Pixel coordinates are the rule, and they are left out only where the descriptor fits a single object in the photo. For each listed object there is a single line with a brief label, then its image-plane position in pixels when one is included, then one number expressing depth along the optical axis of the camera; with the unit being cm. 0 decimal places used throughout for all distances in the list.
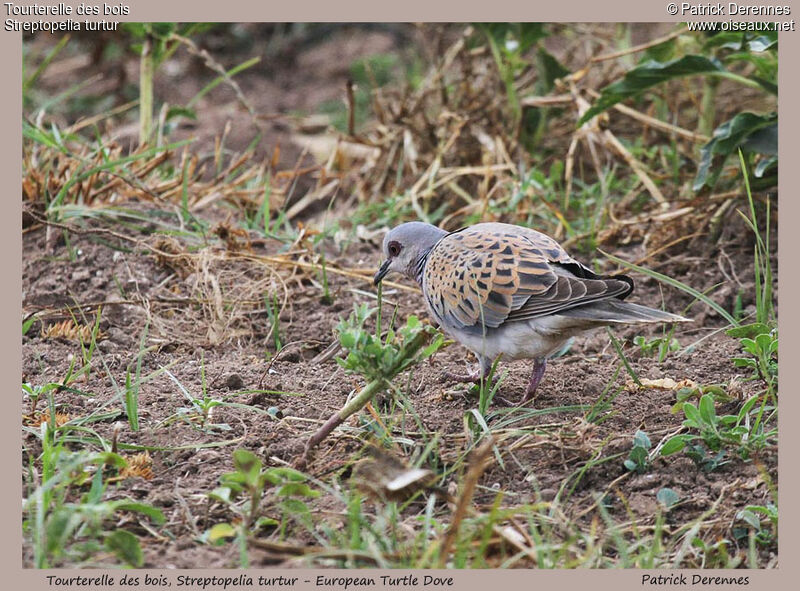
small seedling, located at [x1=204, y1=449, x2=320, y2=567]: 574
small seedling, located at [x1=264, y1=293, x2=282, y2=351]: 959
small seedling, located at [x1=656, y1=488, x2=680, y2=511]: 652
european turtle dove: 761
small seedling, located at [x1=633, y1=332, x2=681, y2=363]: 881
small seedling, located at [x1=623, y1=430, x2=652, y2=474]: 686
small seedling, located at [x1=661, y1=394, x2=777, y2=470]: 679
